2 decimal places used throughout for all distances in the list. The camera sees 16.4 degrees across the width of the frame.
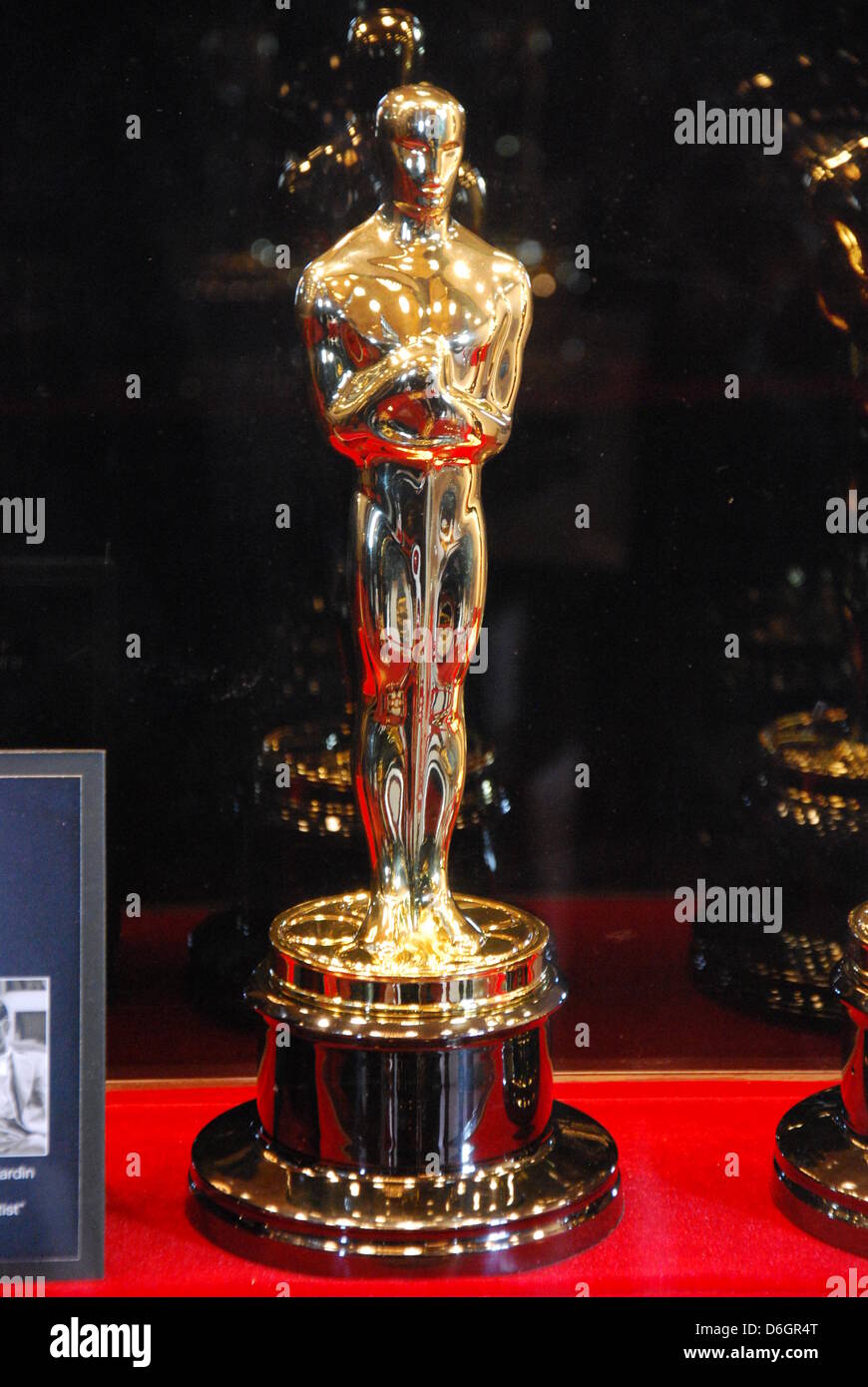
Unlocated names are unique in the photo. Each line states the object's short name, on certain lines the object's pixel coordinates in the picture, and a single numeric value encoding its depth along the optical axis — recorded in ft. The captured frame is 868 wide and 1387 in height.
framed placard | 2.80
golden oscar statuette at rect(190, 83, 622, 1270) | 2.88
